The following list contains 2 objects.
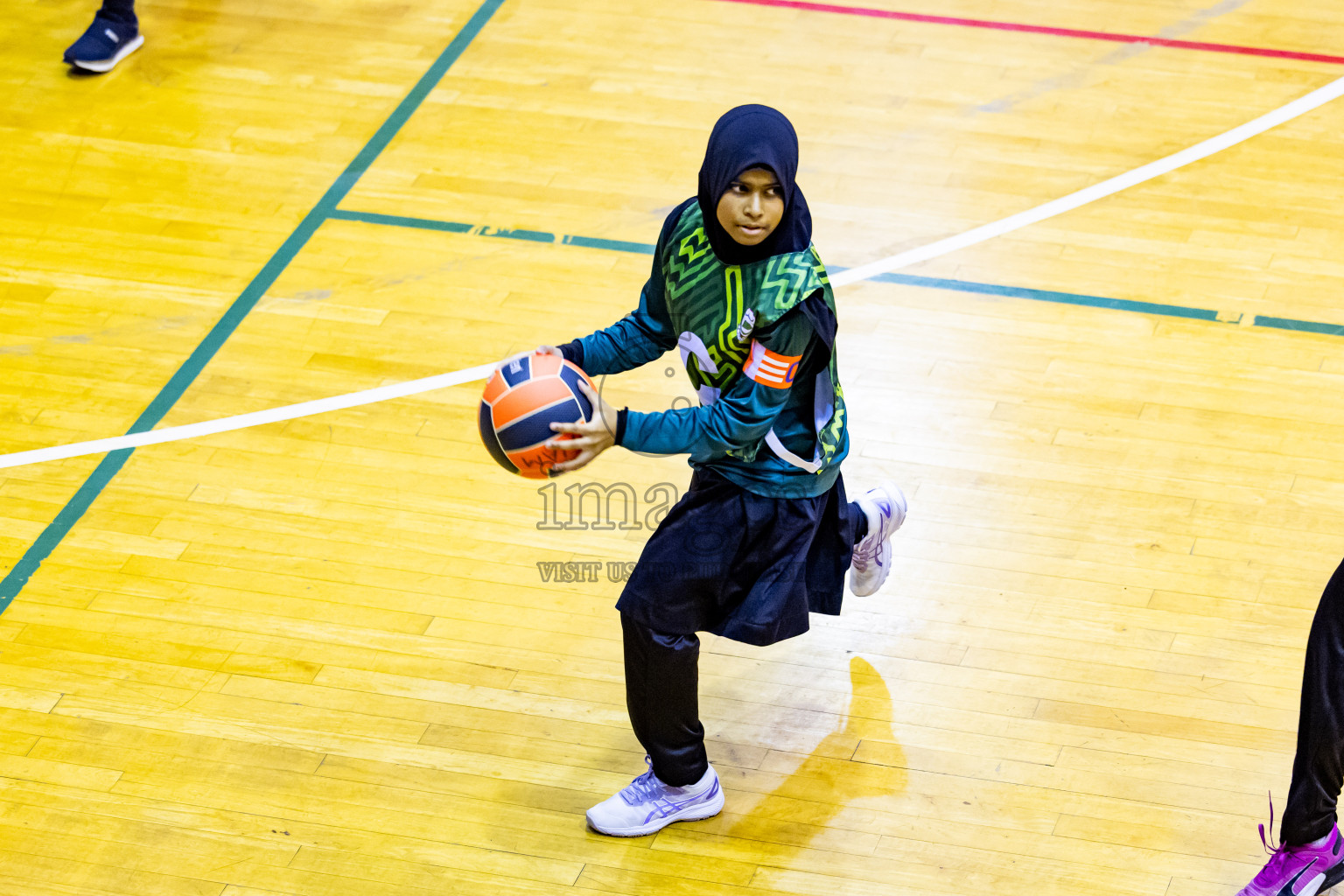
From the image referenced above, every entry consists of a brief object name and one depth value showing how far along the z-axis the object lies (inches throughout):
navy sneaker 486.3
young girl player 214.8
